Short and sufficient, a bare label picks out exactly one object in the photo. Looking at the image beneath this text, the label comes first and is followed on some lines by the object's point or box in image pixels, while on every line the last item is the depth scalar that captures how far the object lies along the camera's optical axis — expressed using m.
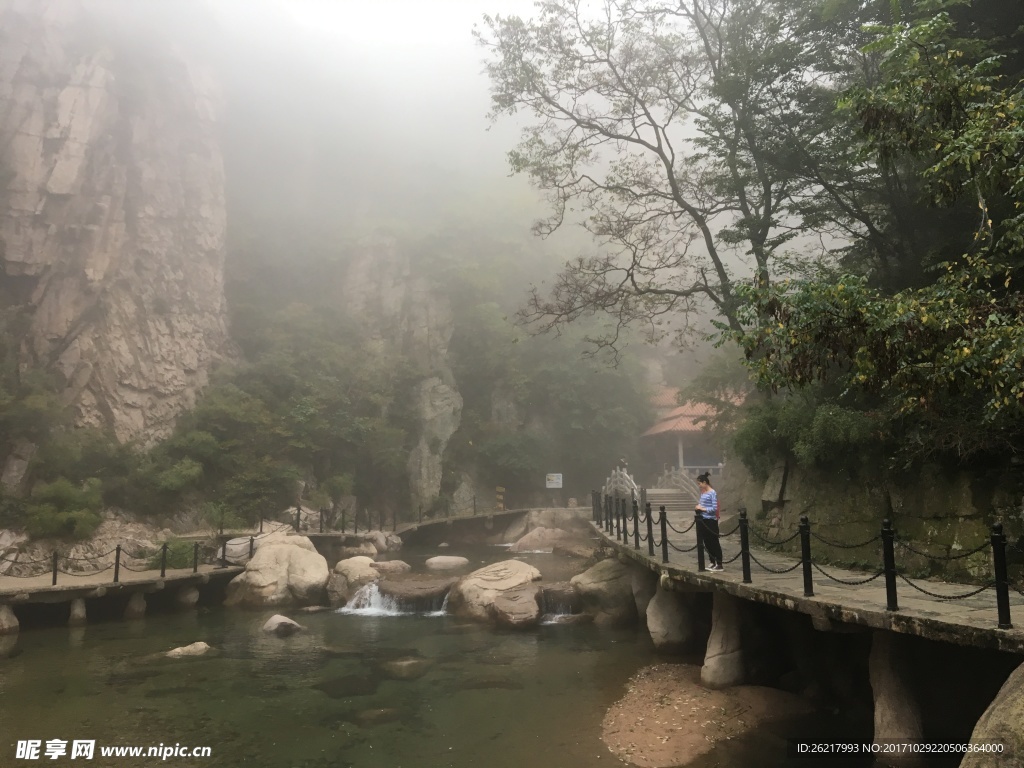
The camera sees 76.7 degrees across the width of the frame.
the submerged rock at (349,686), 10.28
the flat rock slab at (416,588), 16.47
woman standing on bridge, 10.01
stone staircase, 24.55
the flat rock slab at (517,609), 14.26
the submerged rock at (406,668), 11.17
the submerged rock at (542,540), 26.09
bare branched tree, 12.80
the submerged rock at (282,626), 14.03
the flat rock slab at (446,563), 21.94
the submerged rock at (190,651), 12.32
